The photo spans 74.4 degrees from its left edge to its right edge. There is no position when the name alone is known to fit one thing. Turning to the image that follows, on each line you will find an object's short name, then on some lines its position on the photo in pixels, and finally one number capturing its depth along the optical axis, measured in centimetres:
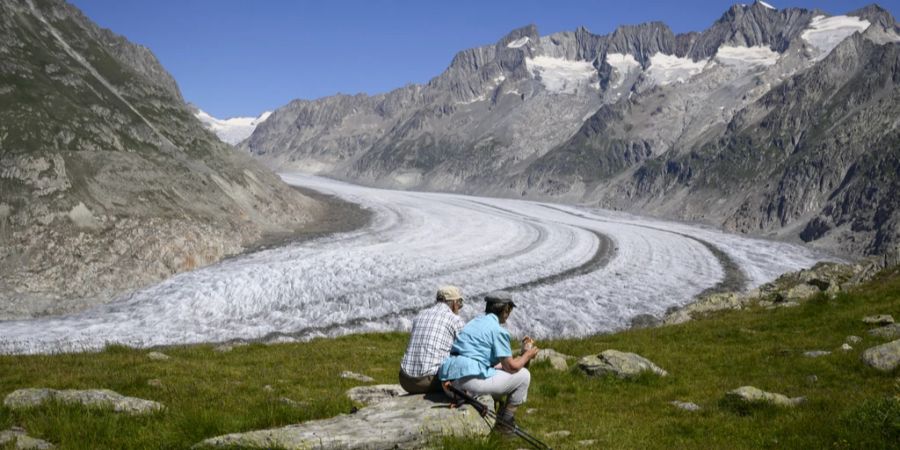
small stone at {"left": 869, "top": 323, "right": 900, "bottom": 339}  1695
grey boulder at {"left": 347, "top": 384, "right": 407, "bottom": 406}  1161
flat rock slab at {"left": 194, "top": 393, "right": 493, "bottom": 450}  778
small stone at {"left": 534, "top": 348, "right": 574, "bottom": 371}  1681
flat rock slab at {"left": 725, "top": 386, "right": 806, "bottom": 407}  1135
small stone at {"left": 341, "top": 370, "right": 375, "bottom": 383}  1577
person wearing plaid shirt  973
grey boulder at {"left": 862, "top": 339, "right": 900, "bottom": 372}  1323
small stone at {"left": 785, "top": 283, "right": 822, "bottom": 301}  2852
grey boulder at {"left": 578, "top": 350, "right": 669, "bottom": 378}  1535
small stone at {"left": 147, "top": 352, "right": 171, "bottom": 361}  1762
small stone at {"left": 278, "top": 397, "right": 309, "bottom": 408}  1104
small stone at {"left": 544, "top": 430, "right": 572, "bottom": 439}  1017
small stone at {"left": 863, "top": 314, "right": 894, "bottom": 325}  1870
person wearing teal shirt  937
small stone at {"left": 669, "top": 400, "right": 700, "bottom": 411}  1216
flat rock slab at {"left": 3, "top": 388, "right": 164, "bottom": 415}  997
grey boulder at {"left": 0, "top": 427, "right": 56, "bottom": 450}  806
